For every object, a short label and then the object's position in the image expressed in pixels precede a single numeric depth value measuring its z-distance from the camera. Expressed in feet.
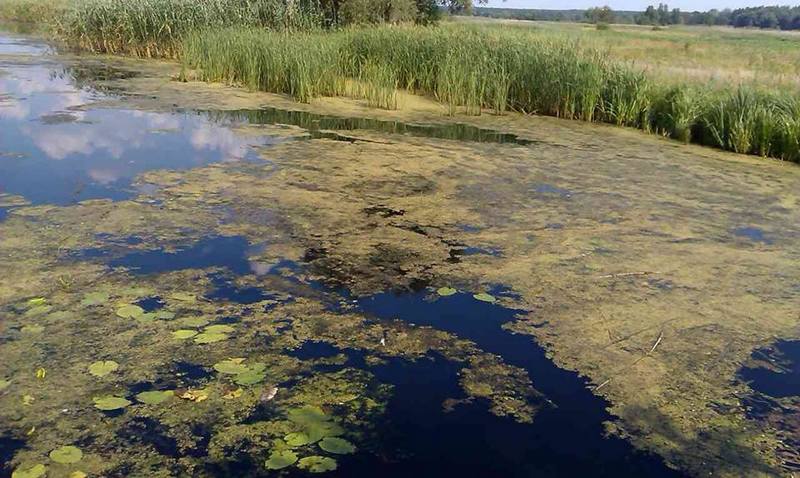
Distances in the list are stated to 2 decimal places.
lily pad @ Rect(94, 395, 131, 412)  6.94
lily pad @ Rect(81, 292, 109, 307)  9.21
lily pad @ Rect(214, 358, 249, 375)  7.74
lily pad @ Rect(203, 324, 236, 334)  8.63
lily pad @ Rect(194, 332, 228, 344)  8.38
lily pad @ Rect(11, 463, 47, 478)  5.89
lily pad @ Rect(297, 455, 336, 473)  6.18
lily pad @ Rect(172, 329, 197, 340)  8.42
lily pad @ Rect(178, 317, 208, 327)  8.80
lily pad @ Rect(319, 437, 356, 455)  6.42
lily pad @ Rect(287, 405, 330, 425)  6.90
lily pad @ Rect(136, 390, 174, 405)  7.09
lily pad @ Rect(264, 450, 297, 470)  6.18
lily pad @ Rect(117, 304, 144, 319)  8.92
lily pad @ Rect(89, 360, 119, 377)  7.56
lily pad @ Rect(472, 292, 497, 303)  10.28
